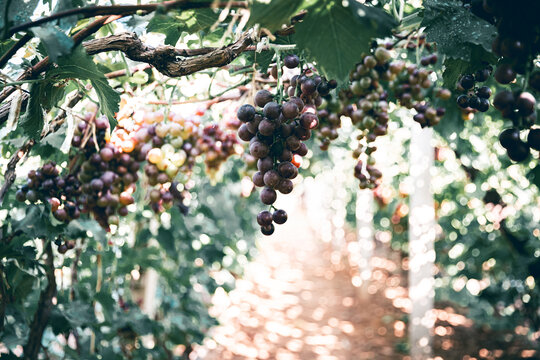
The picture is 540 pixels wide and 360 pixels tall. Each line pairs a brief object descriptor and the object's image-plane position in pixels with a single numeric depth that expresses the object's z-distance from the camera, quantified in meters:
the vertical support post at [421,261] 3.75
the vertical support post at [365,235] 5.51
